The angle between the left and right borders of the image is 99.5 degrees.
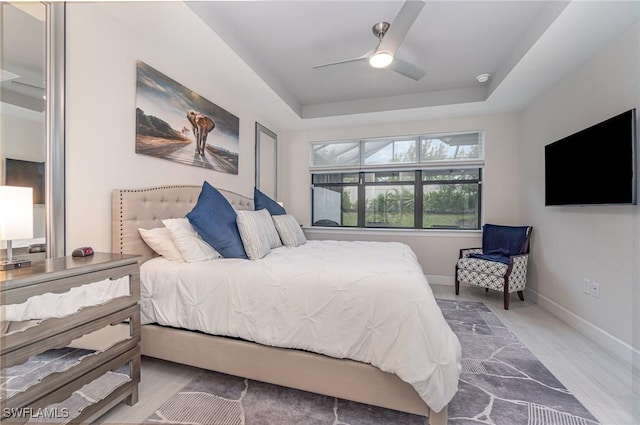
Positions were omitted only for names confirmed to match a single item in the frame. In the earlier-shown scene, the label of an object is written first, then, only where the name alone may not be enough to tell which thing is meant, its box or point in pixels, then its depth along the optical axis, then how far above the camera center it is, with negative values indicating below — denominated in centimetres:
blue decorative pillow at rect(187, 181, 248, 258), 208 -13
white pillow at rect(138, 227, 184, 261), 204 -25
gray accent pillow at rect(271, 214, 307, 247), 294 -22
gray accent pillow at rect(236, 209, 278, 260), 211 -19
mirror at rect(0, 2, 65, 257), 144 +55
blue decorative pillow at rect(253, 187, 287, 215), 323 +9
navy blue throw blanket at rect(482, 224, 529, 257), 346 -35
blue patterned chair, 314 -58
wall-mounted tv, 198 +42
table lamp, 119 -3
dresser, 104 -56
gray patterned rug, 144 -111
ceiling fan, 190 +138
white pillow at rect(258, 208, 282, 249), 258 -19
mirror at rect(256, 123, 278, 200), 403 +80
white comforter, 131 -56
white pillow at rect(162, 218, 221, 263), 200 -24
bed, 132 -76
